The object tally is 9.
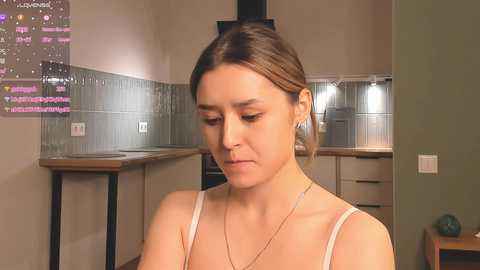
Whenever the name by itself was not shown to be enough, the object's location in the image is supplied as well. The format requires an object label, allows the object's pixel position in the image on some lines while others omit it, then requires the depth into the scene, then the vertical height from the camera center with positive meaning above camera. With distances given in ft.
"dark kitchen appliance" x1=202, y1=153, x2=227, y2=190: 14.07 -0.97
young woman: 2.74 -0.36
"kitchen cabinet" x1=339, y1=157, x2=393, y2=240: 12.80 -1.10
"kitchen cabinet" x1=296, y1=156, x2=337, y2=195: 13.17 -0.80
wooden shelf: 7.23 -1.75
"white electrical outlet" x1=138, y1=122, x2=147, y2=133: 14.15 +0.44
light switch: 8.45 -0.36
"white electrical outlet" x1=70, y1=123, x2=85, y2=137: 10.54 +0.26
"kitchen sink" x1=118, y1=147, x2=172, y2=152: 12.70 -0.20
